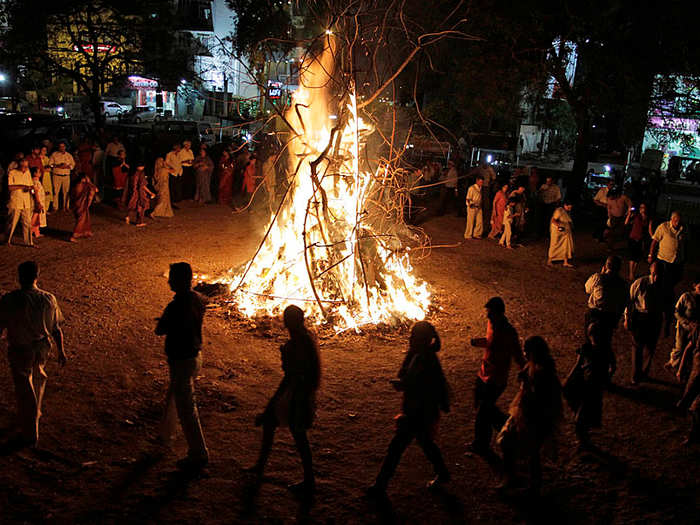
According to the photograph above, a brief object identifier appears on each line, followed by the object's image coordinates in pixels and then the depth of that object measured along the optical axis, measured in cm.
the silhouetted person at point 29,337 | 503
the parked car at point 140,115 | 3700
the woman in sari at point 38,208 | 1174
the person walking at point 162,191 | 1515
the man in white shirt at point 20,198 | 1129
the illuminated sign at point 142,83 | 4541
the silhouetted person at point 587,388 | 590
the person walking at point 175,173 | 1704
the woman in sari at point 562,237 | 1312
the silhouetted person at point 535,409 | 476
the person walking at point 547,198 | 1627
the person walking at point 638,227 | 1357
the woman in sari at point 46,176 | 1461
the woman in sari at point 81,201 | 1246
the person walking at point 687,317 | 658
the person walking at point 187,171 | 1770
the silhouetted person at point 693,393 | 603
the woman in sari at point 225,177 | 1841
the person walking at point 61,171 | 1479
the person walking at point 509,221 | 1476
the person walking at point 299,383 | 476
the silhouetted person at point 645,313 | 710
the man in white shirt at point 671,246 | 1012
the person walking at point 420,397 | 468
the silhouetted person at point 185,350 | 494
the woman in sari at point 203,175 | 1794
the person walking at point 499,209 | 1525
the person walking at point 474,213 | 1516
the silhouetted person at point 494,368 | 541
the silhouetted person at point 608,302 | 659
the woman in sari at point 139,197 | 1413
